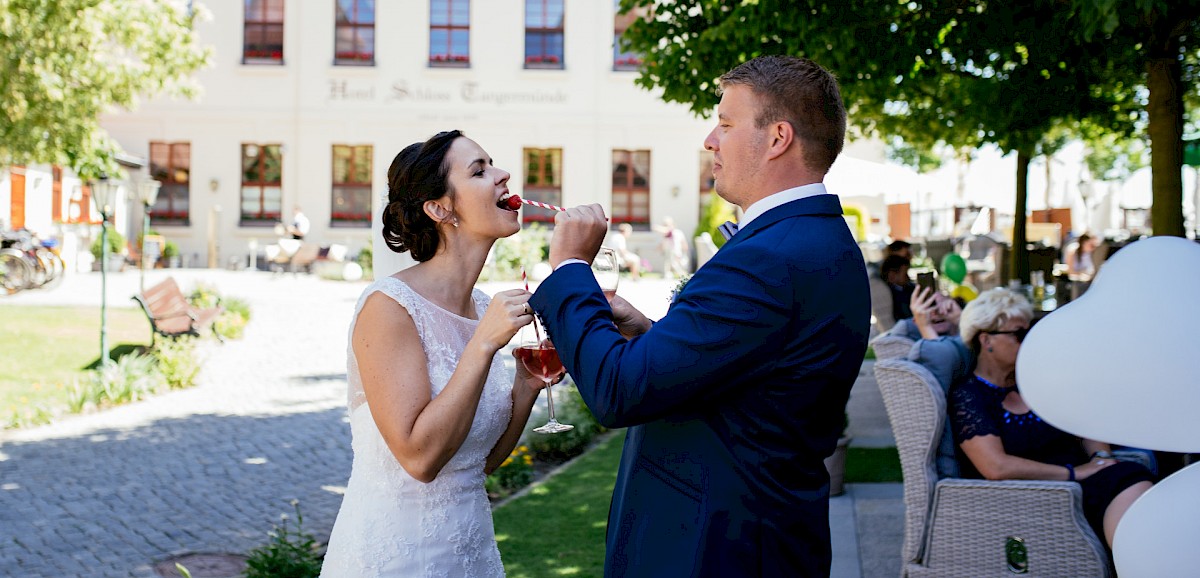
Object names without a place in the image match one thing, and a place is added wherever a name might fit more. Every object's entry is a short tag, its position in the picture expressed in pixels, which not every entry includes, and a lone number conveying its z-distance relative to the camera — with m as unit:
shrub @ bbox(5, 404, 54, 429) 9.56
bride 2.35
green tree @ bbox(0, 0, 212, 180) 13.12
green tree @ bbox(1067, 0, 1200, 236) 6.39
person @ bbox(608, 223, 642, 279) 24.93
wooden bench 13.16
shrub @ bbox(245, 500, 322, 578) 5.01
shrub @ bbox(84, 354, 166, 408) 10.68
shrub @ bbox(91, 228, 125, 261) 26.06
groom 1.81
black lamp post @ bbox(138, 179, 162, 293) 16.61
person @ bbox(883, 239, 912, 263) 10.38
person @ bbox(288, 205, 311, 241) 26.78
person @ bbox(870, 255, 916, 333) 10.05
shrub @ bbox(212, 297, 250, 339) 15.20
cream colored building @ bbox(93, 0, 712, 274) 29.91
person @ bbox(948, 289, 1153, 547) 4.18
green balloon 13.33
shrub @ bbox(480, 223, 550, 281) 24.81
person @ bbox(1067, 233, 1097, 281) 17.36
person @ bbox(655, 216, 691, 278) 26.70
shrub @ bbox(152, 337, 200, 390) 11.66
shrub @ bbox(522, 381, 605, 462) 8.29
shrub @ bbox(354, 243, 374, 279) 26.01
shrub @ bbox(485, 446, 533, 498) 7.12
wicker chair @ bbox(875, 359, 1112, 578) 3.95
